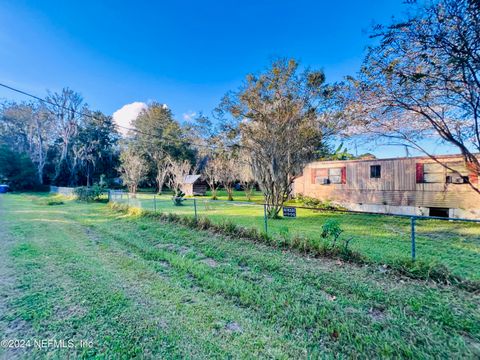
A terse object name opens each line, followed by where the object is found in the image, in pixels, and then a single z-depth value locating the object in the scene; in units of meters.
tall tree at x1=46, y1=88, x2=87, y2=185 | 23.74
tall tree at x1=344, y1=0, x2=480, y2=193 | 3.75
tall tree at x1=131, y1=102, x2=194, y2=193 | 30.05
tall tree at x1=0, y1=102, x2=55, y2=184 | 25.80
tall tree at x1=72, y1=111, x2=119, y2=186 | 28.89
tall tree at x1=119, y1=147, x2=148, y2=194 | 20.30
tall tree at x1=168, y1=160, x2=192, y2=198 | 20.59
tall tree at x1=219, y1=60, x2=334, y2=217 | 8.28
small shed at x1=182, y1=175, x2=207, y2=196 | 23.64
